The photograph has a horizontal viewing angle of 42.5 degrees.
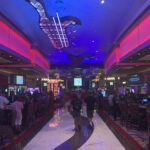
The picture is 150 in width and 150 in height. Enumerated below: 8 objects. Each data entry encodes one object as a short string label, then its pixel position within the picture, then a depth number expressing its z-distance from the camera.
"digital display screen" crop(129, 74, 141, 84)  11.30
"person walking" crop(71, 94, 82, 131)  6.67
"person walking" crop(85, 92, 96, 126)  8.23
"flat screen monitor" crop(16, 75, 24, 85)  11.15
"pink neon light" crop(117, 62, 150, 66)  9.04
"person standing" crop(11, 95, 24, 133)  5.62
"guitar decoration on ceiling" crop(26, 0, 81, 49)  4.55
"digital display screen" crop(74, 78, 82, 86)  21.61
